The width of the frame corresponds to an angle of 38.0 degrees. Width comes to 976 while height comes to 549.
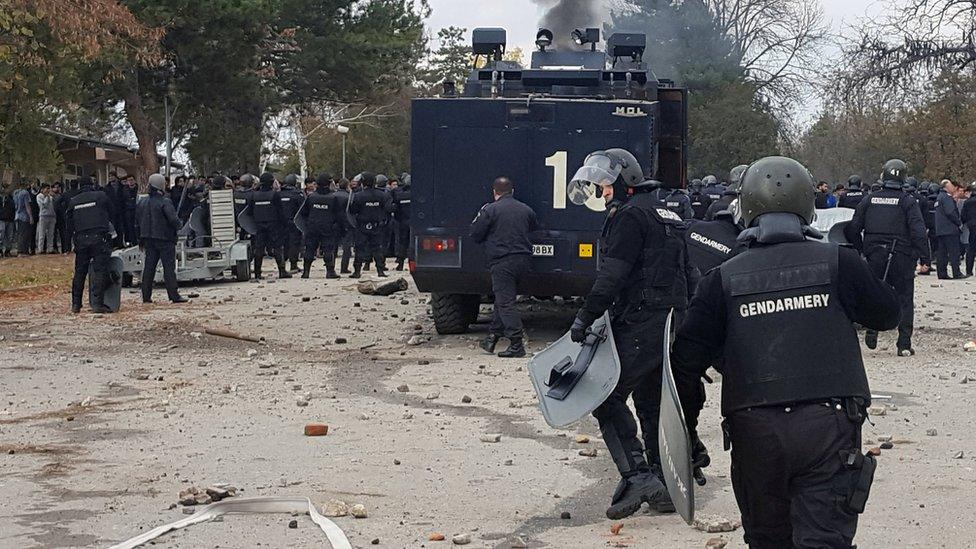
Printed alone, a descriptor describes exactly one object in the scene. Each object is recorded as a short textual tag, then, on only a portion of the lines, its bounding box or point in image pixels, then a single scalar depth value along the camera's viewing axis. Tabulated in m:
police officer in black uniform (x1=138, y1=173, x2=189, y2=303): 20.19
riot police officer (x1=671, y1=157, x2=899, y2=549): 4.70
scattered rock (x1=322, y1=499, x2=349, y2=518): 7.45
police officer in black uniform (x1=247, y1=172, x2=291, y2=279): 25.41
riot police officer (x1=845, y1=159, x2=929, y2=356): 14.41
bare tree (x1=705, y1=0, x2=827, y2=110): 57.83
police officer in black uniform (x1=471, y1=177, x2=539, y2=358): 14.28
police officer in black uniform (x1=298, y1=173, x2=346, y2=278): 25.16
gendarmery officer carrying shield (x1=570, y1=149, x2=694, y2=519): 7.42
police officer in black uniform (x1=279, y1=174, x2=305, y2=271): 25.81
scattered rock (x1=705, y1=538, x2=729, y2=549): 6.69
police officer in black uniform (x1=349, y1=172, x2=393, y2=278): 24.94
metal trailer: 23.92
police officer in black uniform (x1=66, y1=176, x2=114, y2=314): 18.55
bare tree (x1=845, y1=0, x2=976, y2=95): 32.38
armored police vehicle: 14.86
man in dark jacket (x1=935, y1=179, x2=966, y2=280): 25.94
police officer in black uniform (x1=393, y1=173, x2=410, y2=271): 26.33
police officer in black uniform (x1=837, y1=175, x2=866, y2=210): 26.80
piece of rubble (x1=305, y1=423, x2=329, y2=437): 9.89
